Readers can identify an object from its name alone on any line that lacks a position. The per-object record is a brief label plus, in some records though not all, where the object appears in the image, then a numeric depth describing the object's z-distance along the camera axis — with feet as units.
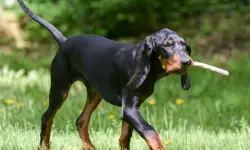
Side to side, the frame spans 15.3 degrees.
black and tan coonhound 19.11
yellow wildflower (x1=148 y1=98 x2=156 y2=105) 35.64
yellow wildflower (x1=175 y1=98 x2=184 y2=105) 35.83
